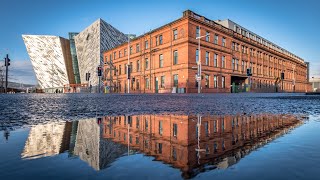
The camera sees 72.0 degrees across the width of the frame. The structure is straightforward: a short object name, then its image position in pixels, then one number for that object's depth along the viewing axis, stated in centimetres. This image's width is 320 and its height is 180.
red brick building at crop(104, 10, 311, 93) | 3219
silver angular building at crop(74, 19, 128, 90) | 6016
